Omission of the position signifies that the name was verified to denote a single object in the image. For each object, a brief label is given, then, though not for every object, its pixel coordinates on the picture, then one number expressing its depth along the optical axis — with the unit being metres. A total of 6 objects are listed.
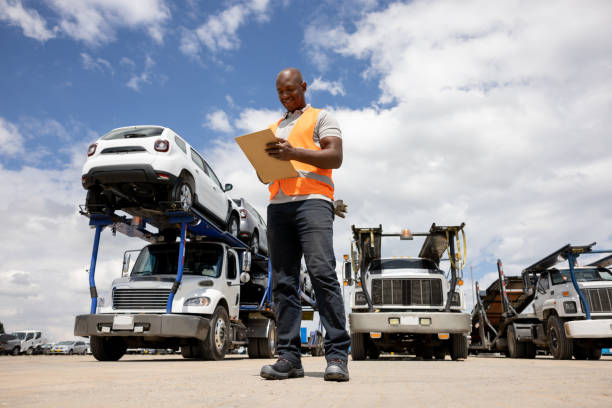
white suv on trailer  8.70
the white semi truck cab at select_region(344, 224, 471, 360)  10.08
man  3.56
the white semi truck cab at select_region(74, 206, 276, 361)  8.54
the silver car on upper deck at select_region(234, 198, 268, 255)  12.80
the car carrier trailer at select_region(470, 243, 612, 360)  11.52
